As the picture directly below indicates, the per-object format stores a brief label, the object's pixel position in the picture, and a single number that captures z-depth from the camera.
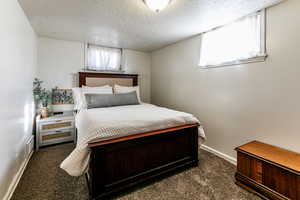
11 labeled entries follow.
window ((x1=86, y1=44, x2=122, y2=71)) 3.44
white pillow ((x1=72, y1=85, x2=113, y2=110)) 2.82
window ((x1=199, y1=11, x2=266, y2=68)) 1.90
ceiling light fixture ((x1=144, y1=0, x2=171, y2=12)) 1.65
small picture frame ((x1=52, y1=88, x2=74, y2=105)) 3.11
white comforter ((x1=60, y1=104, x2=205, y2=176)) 1.38
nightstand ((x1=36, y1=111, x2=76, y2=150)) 2.60
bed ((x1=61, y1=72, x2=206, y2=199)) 1.42
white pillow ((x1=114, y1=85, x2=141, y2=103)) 3.22
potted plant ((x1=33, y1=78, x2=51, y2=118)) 2.69
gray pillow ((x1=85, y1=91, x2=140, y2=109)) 2.61
